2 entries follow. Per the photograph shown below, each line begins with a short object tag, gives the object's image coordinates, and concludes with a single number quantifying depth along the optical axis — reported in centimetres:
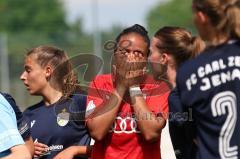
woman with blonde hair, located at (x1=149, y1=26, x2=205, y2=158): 1001
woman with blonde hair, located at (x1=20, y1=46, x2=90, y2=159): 1193
